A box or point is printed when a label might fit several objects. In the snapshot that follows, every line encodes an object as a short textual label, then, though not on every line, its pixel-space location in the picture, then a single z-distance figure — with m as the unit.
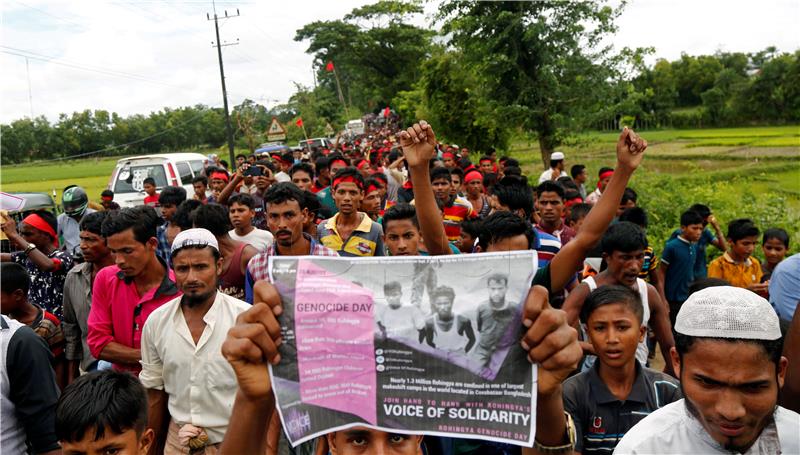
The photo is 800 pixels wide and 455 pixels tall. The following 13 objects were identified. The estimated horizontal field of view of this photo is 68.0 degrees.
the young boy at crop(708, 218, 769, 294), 5.57
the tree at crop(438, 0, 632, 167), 12.42
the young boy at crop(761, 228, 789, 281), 5.45
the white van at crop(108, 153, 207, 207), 12.38
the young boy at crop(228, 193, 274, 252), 4.98
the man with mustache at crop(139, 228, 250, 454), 2.77
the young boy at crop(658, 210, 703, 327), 5.55
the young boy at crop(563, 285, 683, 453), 2.50
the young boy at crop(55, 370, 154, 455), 2.15
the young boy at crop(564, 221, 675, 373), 3.53
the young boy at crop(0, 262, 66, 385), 3.52
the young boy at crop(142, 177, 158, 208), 9.95
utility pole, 24.98
